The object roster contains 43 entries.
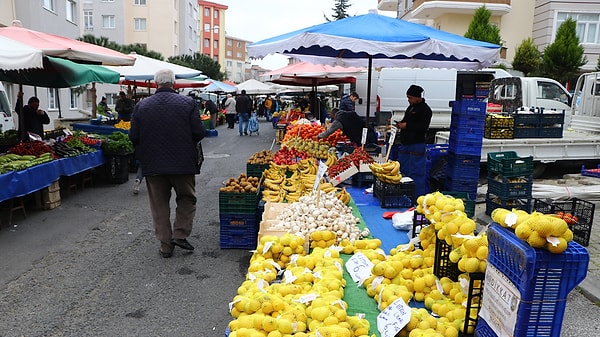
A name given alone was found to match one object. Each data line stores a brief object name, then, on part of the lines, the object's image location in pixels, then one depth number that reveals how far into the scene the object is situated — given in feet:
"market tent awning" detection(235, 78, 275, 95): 84.39
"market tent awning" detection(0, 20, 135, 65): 23.39
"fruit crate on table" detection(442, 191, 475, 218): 15.61
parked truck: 32.96
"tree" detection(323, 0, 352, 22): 166.50
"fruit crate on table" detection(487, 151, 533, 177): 22.21
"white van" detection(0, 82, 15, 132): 38.78
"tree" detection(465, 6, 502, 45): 70.33
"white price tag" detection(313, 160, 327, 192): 14.38
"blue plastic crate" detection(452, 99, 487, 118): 23.45
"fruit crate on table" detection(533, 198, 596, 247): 19.70
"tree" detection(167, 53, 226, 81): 148.97
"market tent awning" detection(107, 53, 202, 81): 40.51
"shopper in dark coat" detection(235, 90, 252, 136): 67.05
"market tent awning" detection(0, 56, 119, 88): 31.99
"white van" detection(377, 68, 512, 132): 51.67
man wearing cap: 22.95
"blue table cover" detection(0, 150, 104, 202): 21.03
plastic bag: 14.64
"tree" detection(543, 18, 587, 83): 70.33
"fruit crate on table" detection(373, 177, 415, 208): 17.57
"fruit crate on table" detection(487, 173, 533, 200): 22.44
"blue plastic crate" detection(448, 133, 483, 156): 23.95
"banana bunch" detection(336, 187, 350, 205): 16.76
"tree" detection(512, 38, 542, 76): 72.49
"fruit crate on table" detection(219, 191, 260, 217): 18.79
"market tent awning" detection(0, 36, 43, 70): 19.38
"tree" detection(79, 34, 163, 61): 91.16
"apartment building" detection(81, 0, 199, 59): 149.79
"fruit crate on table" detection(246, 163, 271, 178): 24.34
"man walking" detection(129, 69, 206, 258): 17.22
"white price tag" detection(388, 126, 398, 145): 19.34
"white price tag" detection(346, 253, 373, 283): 10.68
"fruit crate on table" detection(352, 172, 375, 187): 21.02
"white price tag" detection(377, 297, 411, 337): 8.04
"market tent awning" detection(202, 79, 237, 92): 85.15
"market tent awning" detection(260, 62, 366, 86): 43.96
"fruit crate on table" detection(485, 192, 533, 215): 22.52
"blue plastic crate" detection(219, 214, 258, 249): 18.98
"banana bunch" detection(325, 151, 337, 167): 22.65
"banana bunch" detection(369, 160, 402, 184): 17.52
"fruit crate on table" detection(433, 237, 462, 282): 9.54
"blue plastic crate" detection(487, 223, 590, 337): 6.59
